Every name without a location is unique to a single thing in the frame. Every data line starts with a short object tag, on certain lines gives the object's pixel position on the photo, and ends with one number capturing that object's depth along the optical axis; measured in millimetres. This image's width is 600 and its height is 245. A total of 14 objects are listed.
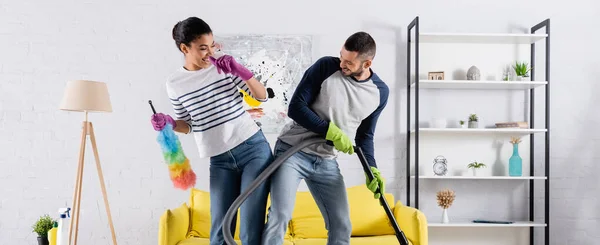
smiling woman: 2627
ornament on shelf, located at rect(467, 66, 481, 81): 4676
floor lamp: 4141
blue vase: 4684
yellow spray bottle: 4301
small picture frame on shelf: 4676
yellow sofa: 4066
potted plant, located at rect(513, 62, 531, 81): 4678
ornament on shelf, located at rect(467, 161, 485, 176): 4754
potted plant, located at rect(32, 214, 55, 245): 4367
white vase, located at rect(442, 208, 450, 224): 4621
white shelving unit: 4578
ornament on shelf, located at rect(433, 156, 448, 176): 4738
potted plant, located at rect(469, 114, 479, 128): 4711
